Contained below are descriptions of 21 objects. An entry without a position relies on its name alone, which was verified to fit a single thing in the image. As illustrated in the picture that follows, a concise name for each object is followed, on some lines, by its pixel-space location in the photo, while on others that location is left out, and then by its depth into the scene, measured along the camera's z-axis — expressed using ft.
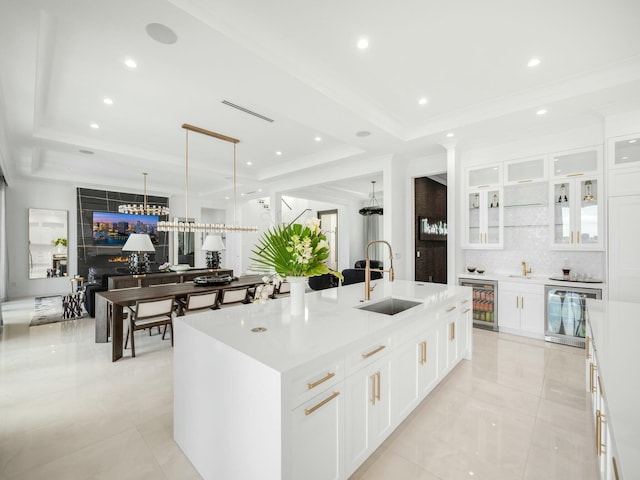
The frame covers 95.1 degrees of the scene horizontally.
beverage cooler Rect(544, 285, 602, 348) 12.11
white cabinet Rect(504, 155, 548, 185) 13.60
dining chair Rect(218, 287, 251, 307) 14.12
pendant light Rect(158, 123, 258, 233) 14.29
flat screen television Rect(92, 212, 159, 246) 26.68
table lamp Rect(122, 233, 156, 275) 15.86
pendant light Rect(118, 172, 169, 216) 19.84
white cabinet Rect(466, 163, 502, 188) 14.83
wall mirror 24.20
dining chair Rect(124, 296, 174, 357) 11.41
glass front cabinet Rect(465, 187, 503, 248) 14.90
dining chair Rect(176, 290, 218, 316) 12.75
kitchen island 4.09
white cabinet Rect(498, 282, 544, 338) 13.08
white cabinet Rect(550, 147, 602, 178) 12.30
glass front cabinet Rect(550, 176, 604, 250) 12.22
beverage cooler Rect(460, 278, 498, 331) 14.24
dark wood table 11.19
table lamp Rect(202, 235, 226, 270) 17.22
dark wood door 18.75
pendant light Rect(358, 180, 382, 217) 27.18
